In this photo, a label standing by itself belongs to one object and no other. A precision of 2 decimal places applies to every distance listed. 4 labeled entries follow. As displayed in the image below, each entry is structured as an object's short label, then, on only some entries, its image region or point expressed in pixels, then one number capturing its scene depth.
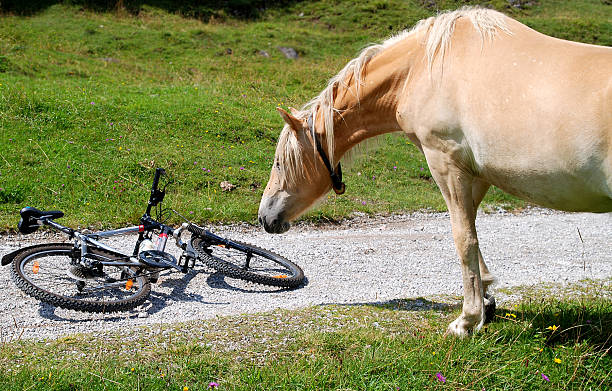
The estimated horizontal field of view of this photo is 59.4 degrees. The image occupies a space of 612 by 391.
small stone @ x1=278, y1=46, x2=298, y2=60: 24.48
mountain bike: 5.93
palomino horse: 3.77
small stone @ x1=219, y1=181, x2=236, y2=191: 11.06
